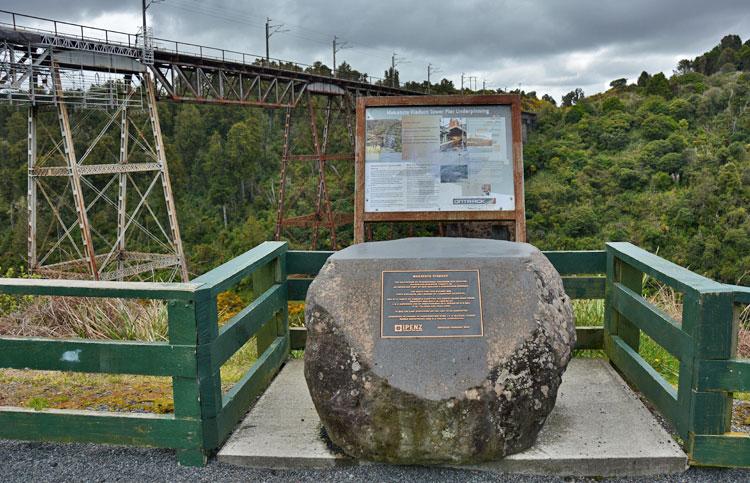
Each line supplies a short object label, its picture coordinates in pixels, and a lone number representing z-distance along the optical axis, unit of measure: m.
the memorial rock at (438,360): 2.92
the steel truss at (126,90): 13.09
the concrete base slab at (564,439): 3.07
